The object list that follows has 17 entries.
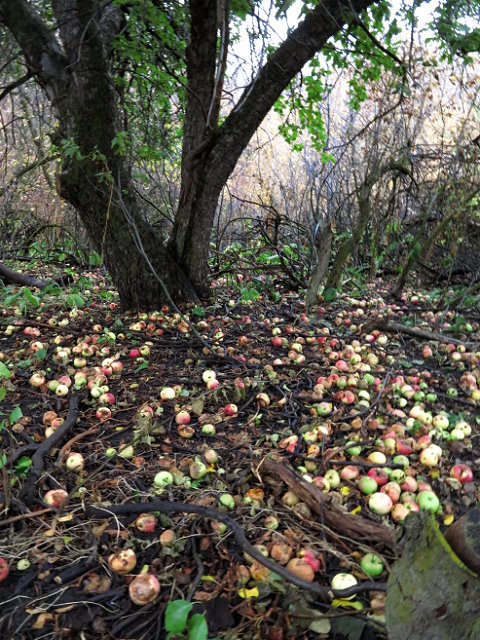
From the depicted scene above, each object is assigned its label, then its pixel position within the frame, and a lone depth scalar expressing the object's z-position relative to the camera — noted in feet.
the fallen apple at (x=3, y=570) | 5.16
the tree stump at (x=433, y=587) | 3.35
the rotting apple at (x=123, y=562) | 5.34
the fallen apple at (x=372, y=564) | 5.32
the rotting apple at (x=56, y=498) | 6.24
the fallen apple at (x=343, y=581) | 5.06
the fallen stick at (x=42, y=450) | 6.34
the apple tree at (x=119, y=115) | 10.85
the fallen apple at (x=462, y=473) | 7.07
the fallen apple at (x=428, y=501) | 6.40
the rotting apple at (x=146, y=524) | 5.88
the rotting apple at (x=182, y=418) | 8.19
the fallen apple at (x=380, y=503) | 6.44
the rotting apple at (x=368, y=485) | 6.73
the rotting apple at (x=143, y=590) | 4.99
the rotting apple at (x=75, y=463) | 7.02
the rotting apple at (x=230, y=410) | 8.52
